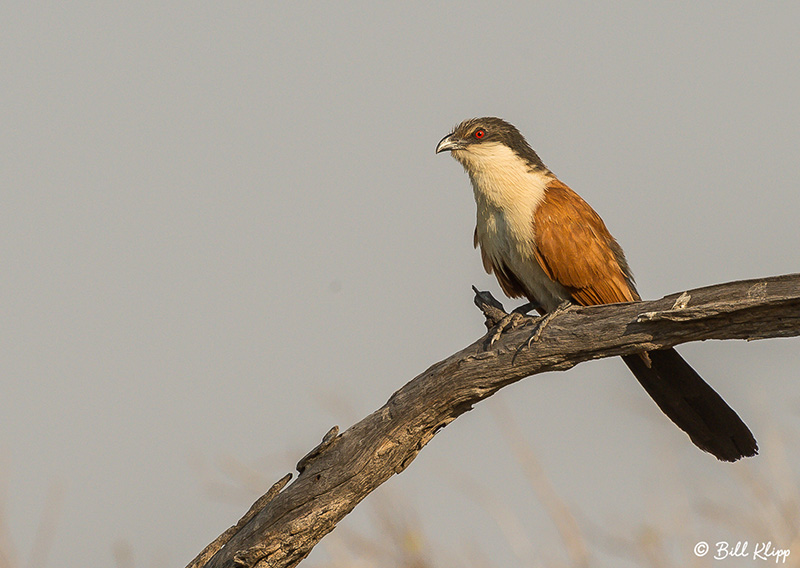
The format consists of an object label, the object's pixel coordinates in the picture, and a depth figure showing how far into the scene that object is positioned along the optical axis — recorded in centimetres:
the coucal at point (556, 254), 662
